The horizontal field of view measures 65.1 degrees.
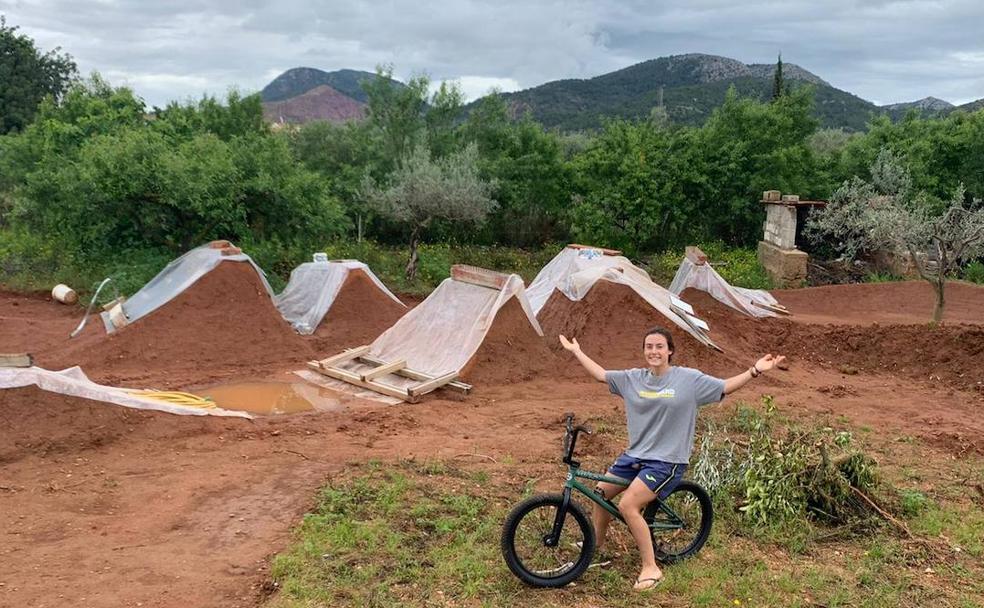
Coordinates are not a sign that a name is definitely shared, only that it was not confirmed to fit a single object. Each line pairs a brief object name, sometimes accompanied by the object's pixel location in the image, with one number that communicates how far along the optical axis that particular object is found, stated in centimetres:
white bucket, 1345
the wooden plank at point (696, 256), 1377
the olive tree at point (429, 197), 1577
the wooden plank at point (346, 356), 991
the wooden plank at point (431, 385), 875
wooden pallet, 881
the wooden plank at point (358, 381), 878
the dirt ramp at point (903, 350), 1011
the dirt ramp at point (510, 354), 949
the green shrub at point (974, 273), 1814
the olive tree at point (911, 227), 1181
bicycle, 409
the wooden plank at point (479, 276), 1012
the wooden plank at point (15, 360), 694
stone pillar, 1756
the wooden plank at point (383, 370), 926
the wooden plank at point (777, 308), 1430
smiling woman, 409
